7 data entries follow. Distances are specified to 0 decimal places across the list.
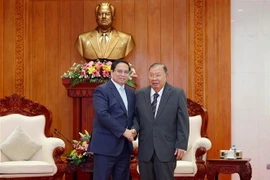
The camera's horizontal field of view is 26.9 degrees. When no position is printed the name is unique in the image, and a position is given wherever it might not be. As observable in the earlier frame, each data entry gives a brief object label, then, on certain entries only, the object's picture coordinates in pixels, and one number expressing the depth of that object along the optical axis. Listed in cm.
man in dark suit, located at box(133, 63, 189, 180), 445
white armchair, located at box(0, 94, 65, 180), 587
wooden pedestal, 679
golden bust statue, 692
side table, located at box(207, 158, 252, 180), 604
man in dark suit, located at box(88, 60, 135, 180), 452
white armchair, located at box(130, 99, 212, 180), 602
